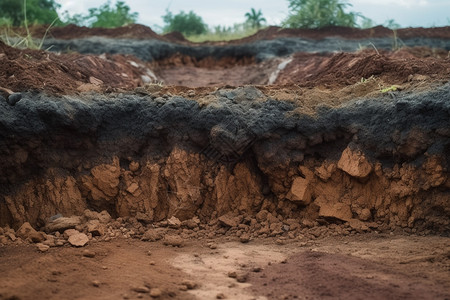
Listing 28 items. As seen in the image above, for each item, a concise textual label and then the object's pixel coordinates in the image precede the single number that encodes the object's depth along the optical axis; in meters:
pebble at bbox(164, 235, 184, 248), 4.56
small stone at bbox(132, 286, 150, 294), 3.44
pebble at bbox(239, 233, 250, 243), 4.70
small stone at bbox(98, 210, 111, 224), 4.87
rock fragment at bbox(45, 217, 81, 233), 4.64
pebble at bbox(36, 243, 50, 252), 4.24
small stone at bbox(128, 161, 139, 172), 5.17
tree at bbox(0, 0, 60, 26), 13.87
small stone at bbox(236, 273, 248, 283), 3.72
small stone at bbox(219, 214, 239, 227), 4.90
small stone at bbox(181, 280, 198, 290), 3.57
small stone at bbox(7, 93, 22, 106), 4.76
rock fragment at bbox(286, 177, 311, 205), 4.98
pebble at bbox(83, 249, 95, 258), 4.14
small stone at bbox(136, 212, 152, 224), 5.00
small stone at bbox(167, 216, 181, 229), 4.91
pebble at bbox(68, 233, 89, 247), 4.39
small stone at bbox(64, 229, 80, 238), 4.52
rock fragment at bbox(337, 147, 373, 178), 4.80
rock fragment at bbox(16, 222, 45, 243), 4.46
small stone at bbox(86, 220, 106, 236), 4.63
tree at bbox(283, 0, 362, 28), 12.41
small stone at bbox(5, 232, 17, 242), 4.50
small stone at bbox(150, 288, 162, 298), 3.37
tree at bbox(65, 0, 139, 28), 14.26
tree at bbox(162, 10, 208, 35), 16.22
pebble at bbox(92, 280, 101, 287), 3.54
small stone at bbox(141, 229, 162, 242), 4.67
